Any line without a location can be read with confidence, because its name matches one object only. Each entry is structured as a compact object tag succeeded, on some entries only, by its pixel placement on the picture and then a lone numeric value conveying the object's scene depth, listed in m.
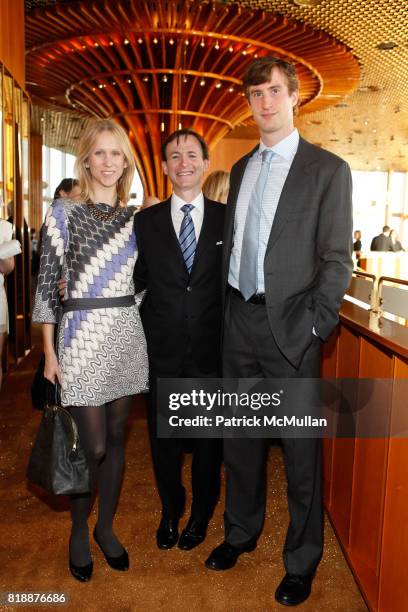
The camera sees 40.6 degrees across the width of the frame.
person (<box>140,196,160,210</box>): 5.86
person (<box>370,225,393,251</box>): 13.28
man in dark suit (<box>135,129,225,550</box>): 2.29
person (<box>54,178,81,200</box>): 4.36
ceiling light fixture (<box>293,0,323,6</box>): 7.39
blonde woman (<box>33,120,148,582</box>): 2.05
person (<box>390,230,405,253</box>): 13.75
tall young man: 1.98
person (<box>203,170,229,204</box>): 4.36
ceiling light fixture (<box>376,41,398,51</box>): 8.97
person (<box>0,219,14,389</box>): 3.40
